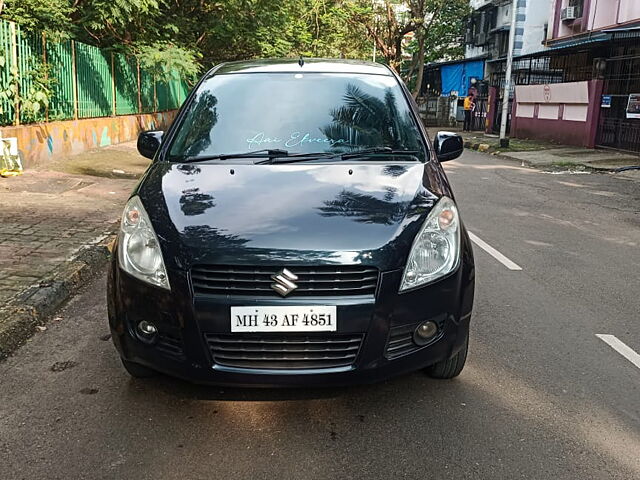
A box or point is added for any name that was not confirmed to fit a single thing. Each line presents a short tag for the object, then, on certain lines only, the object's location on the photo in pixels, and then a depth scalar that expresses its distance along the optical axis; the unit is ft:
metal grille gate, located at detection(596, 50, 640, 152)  58.11
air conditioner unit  75.07
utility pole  68.22
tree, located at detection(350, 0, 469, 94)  110.52
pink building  61.11
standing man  98.17
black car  9.04
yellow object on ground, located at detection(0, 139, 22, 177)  30.94
